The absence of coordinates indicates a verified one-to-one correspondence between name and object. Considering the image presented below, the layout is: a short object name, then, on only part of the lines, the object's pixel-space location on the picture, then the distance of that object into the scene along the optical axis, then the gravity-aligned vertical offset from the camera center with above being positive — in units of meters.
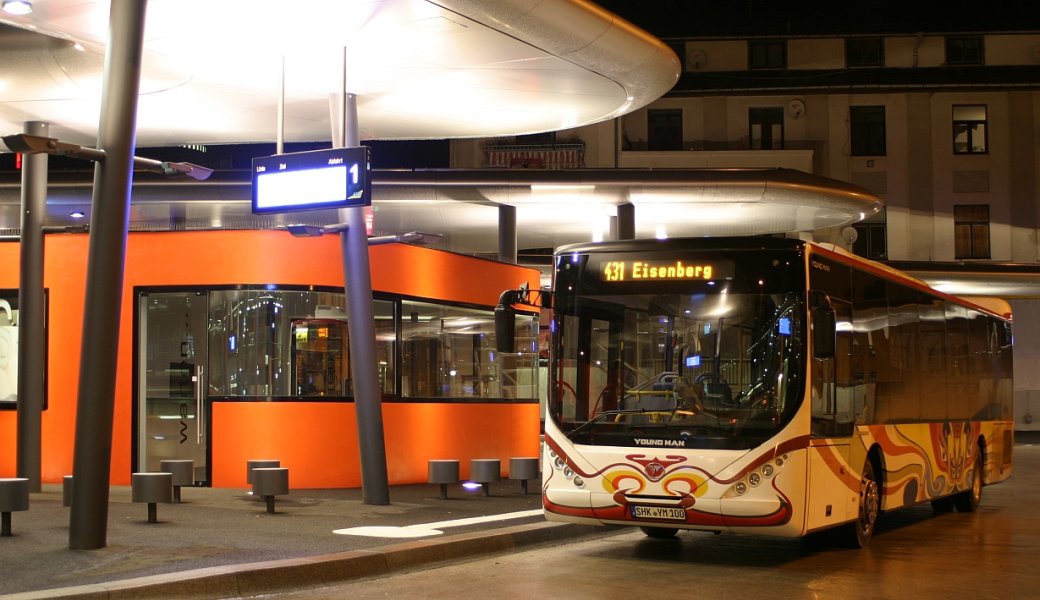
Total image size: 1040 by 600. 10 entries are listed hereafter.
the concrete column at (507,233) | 24.02 +2.49
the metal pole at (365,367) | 15.88 +0.02
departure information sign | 13.95 +2.06
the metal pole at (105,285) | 11.22 +0.73
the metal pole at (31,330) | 16.52 +0.51
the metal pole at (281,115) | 15.32 +3.01
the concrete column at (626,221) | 24.16 +2.72
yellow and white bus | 11.47 -0.20
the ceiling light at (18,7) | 13.48 +3.78
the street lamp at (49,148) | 11.23 +1.95
